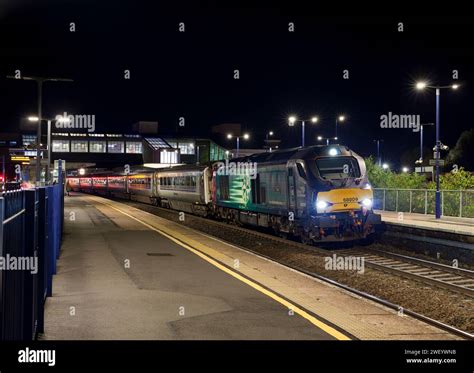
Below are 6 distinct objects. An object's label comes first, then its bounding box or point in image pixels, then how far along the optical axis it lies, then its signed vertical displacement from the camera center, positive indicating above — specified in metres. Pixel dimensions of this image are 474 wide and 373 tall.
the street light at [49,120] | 30.74 +3.64
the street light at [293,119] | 36.28 +4.23
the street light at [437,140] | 27.62 +2.00
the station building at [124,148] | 103.11 +7.29
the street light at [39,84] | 25.41 +4.50
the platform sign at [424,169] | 29.36 +0.90
